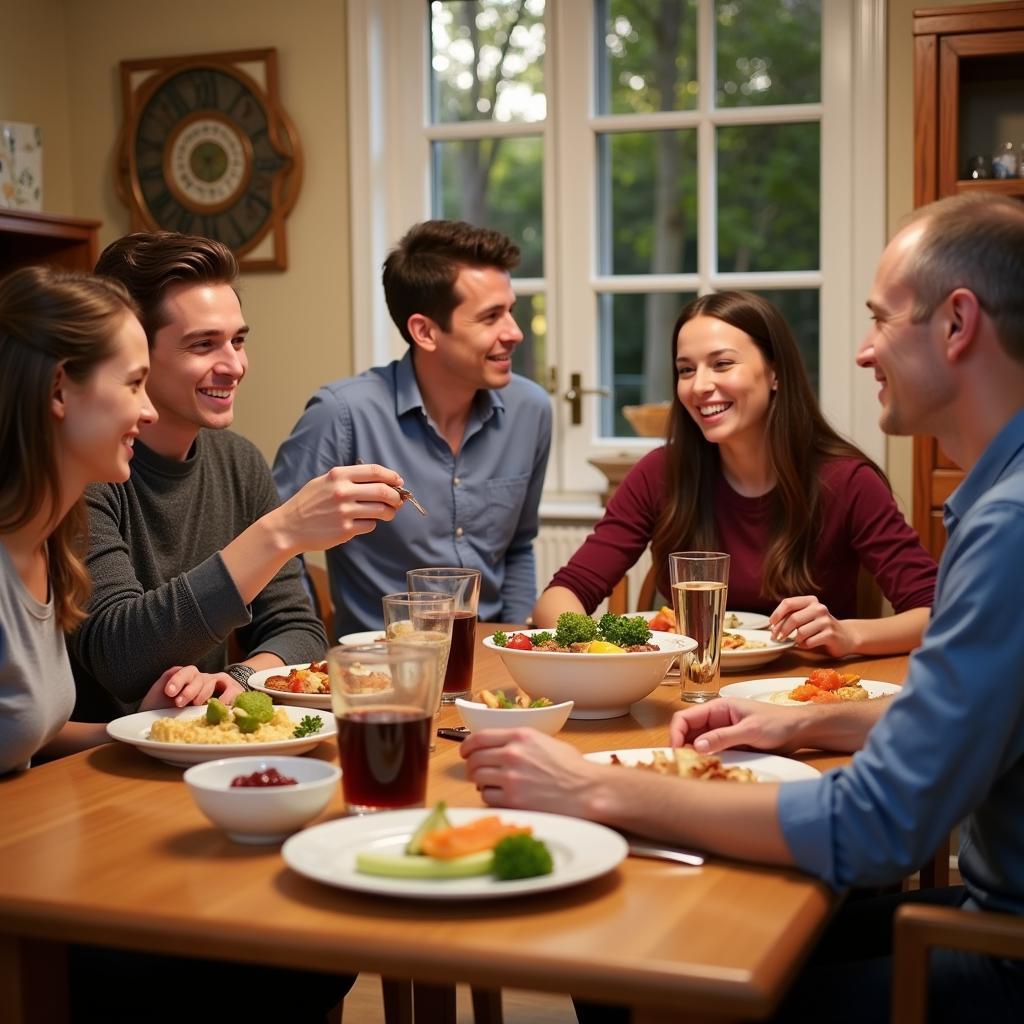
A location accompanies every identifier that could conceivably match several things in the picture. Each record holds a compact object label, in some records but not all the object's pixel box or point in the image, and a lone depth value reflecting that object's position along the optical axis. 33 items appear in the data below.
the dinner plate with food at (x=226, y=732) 1.47
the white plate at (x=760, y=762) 1.39
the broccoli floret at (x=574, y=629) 1.76
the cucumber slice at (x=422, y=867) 1.07
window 3.90
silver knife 1.17
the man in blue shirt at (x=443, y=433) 2.96
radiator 4.14
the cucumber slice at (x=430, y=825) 1.12
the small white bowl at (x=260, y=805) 1.19
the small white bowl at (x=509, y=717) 1.49
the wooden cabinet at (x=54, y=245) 3.81
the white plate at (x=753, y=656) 2.00
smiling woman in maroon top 2.47
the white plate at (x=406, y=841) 1.04
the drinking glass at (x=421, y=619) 1.56
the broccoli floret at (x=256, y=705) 1.54
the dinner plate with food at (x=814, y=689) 1.74
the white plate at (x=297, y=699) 1.71
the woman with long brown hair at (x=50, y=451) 1.51
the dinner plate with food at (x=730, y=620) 2.12
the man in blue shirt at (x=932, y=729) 1.16
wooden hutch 3.28
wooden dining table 0.95
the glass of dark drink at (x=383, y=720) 1.24
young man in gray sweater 1.79
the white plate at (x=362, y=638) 2.07
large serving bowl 1.66
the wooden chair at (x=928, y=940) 1.14
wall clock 4.30
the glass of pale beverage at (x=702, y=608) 1.77
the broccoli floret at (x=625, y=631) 1.75
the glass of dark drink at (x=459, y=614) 1.76
